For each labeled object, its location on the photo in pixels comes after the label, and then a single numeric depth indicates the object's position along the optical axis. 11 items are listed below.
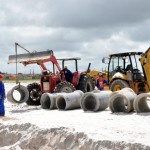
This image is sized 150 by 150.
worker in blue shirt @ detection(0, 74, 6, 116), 12.97
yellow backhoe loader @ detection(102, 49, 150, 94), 17.02
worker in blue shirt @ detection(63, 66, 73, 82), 17.34
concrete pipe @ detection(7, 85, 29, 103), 15.63
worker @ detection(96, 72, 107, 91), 22.45
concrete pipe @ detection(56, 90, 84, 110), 13.99
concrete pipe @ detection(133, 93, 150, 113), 11.97
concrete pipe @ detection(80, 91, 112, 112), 13.22
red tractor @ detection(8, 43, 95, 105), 16.84
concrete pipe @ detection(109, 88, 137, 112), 12.27
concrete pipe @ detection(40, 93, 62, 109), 14.46
